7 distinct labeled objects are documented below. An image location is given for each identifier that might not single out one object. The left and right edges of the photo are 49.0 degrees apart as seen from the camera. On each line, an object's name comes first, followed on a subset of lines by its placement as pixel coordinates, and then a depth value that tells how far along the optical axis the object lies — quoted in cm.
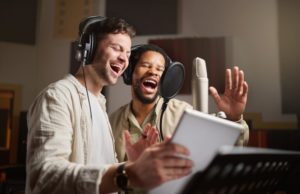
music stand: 63
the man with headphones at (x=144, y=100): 152
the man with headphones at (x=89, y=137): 66
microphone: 89
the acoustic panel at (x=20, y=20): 264
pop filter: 150
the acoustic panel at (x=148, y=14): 224
